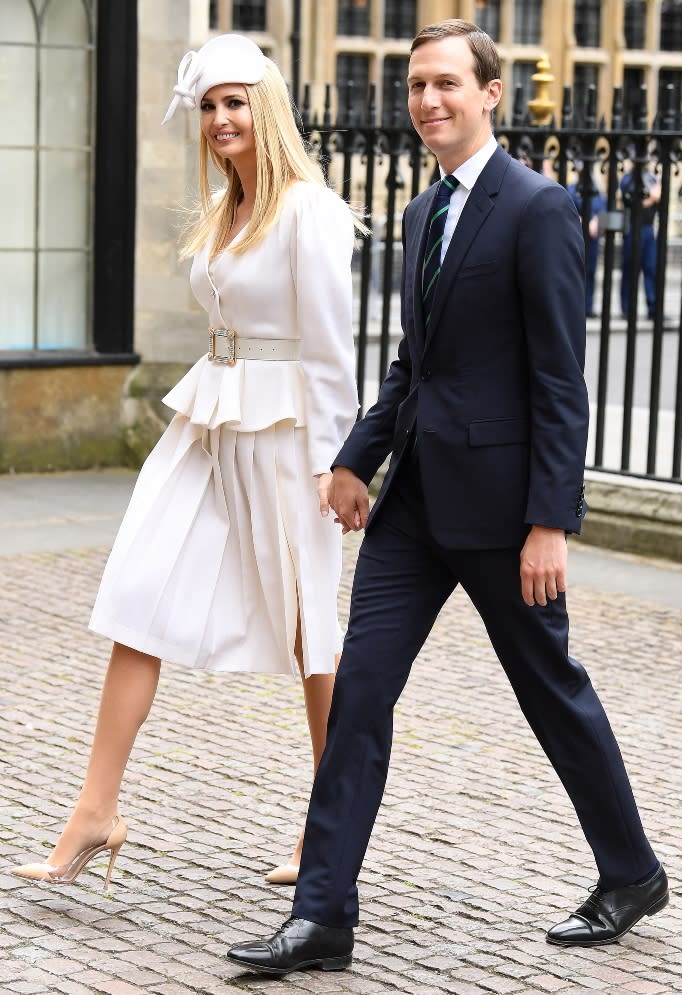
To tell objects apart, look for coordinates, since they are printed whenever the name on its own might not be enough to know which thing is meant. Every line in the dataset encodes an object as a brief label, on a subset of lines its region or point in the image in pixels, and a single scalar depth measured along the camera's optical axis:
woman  8.53
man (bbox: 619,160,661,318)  35.78
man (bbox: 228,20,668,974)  7.64
